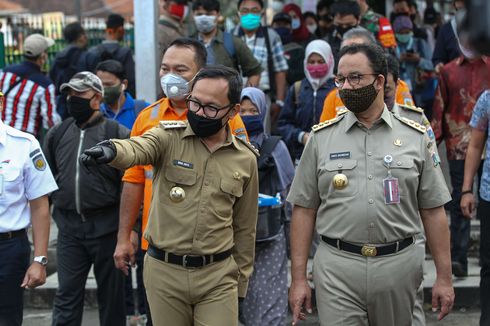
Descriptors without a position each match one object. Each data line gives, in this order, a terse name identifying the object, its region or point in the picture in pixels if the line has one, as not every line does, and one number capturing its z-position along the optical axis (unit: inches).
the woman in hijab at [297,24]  454.3
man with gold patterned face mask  160.2
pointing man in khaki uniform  164.9
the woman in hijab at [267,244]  217.2
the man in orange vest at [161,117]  194.9
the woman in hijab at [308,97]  282.7
